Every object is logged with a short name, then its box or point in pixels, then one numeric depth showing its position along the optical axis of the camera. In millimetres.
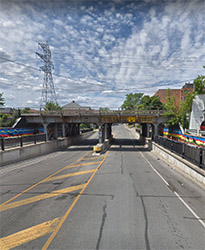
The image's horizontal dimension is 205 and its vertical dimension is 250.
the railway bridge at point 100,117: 25062
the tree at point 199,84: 26188
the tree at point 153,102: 51625
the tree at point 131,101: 80375
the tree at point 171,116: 24648
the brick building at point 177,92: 77438
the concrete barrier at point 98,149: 19134
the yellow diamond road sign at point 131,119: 25047
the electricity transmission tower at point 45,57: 53041
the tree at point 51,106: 54125
